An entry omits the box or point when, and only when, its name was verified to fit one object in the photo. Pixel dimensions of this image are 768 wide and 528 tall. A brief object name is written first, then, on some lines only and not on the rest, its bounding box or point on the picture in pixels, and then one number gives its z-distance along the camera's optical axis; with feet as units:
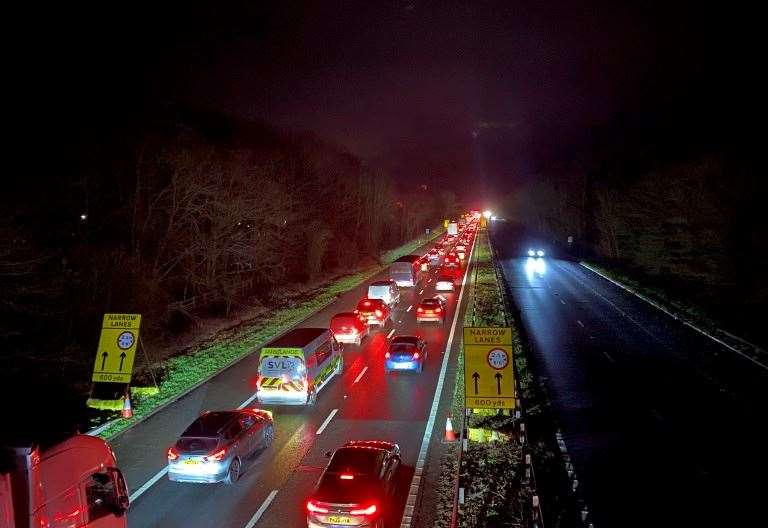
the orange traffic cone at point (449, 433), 51.41
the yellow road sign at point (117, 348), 56.59
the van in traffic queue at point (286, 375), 61.46
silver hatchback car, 43.29
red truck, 23.12
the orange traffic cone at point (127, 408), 59.47
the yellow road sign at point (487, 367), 41.37
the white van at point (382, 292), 117.60
